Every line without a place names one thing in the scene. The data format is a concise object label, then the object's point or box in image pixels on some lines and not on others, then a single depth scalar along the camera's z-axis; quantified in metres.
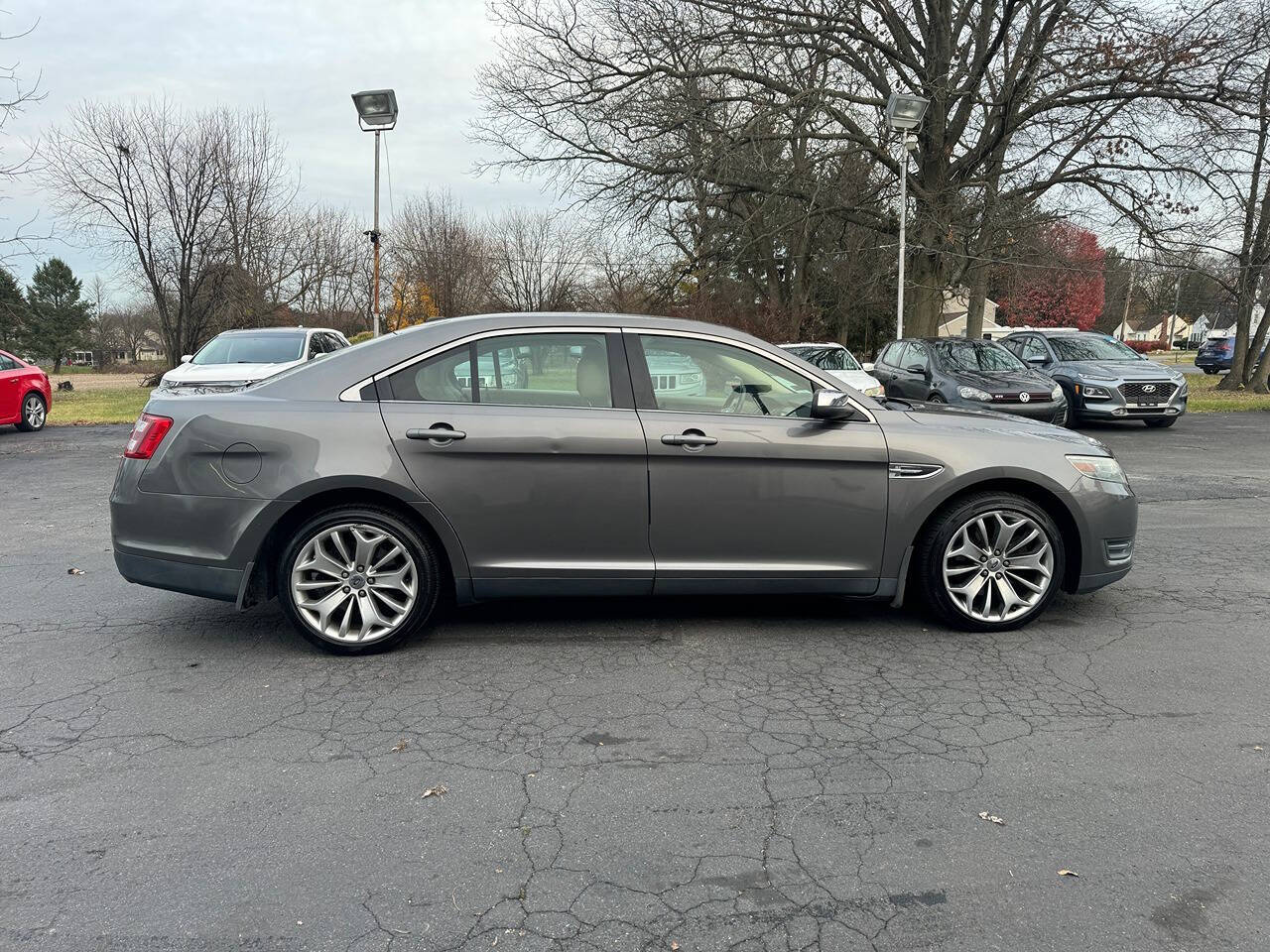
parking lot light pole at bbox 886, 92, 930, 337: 16.06
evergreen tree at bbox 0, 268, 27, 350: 21.12
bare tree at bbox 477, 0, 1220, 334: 18.06
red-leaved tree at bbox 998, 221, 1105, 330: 21.33
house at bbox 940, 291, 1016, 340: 75.44
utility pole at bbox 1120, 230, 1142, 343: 21.13
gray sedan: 4.19
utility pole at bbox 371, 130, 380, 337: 20.34
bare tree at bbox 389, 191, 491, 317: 40.53
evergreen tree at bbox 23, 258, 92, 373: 68.94
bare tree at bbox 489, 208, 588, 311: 43.53
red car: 14.84
